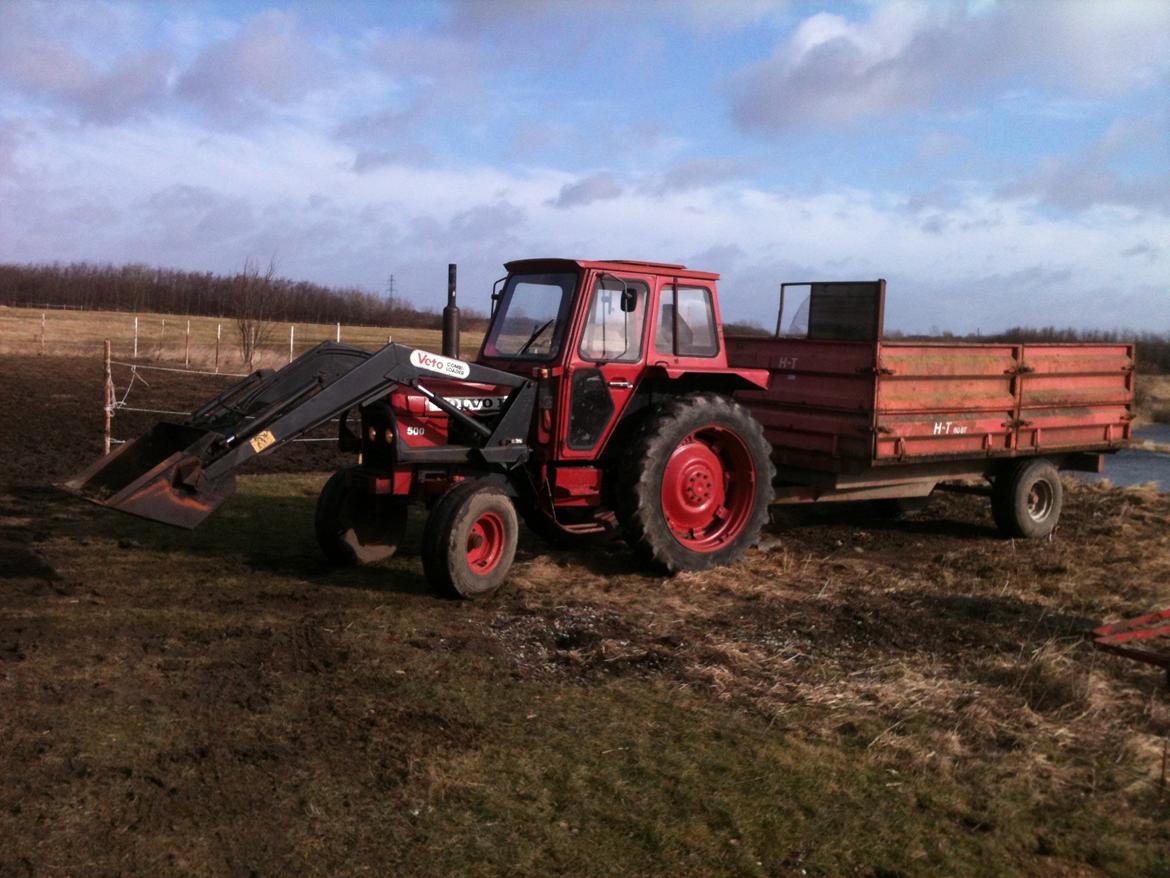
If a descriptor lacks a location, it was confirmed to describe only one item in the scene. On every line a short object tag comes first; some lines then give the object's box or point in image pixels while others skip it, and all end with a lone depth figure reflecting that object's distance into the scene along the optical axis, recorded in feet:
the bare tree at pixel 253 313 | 95.78
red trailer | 29.22
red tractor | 22.62
